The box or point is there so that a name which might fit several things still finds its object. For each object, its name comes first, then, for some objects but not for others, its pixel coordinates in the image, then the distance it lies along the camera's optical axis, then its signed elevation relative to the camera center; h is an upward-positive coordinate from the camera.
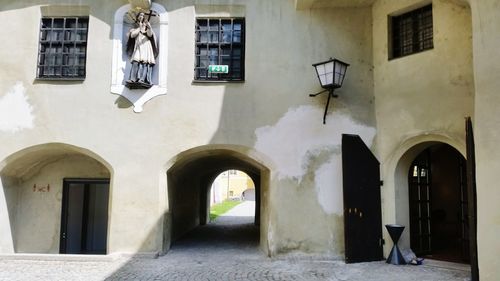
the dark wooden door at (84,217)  10.93 -0.98
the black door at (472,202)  6.93 -0.26
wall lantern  9.01 +2.32
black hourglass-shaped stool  8.77 -1.24
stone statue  9.48 +2.83
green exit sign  9.93 +2.59
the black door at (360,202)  9.16 -0.37
